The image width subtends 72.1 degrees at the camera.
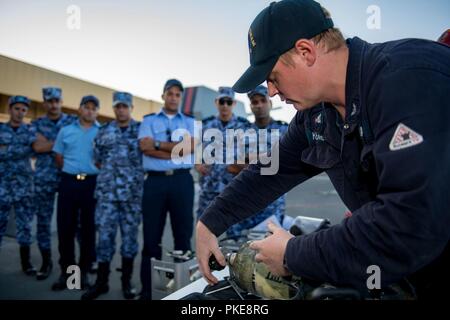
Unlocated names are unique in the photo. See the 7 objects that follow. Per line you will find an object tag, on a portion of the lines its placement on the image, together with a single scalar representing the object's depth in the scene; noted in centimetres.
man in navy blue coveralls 57
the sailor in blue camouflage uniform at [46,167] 380
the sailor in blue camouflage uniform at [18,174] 378
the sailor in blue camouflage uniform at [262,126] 316
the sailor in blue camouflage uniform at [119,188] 319
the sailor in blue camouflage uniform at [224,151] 350
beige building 1290
